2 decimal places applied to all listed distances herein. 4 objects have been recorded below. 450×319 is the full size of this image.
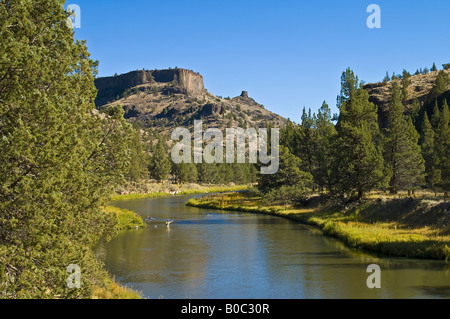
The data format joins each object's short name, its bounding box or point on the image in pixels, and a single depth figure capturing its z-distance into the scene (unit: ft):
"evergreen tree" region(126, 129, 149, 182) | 417.49
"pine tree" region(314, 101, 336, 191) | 236.84
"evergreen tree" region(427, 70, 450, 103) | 391.86
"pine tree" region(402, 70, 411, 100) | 459.07
